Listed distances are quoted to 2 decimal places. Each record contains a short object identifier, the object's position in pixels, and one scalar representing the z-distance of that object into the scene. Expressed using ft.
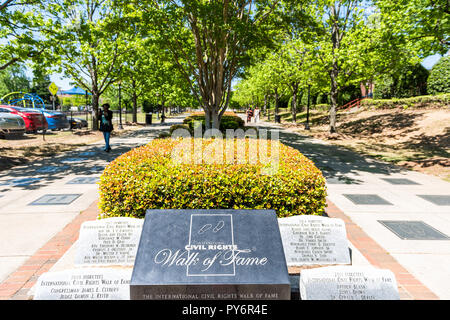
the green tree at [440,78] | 73.00
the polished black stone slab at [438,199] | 20.82
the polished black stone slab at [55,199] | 19.38
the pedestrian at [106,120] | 39.38
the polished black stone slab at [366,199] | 20.59
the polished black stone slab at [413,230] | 14.92
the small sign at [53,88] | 55.60
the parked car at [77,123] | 73.49
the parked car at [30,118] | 54.03
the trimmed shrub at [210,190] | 12.69
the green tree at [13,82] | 200.75
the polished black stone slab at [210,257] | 7.57
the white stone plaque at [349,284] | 8.30
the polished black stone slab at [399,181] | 26.55
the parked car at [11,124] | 48.12
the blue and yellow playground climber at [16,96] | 134.26
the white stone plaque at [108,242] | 10.17
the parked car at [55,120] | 64.23
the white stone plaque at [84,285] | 8.16
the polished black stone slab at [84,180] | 25.03
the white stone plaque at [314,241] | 10.54
